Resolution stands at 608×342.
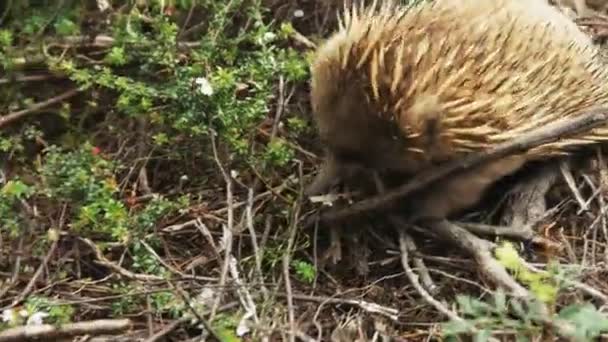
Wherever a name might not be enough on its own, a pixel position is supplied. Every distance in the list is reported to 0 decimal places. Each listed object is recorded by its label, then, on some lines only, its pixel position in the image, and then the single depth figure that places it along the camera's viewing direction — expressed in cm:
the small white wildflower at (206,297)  237
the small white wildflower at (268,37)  289
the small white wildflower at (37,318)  232
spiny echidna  240
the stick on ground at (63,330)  229
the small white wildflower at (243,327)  225
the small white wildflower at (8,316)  233
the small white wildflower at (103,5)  313
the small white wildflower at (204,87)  268
